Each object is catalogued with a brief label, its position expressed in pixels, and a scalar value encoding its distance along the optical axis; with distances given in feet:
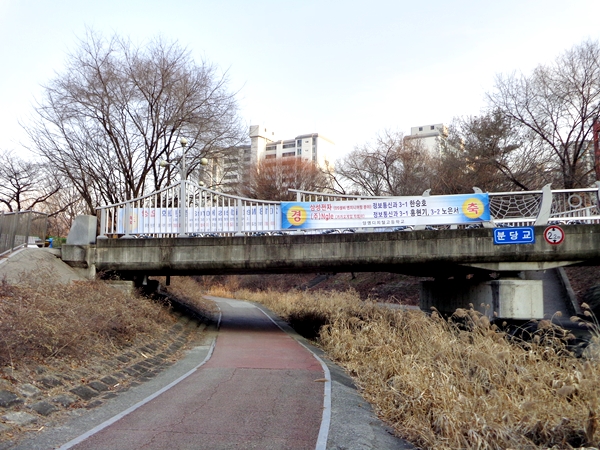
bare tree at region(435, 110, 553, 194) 99.09
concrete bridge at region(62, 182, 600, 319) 50.06
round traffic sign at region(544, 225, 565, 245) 49.55
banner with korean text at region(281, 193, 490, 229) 51.62
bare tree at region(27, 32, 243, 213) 75.05
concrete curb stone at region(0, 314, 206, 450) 19.49
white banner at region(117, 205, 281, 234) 53.26
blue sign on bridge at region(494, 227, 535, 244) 49.96
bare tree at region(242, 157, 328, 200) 151.02
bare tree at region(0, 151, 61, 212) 114.32
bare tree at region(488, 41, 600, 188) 88.63
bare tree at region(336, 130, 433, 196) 124.07
